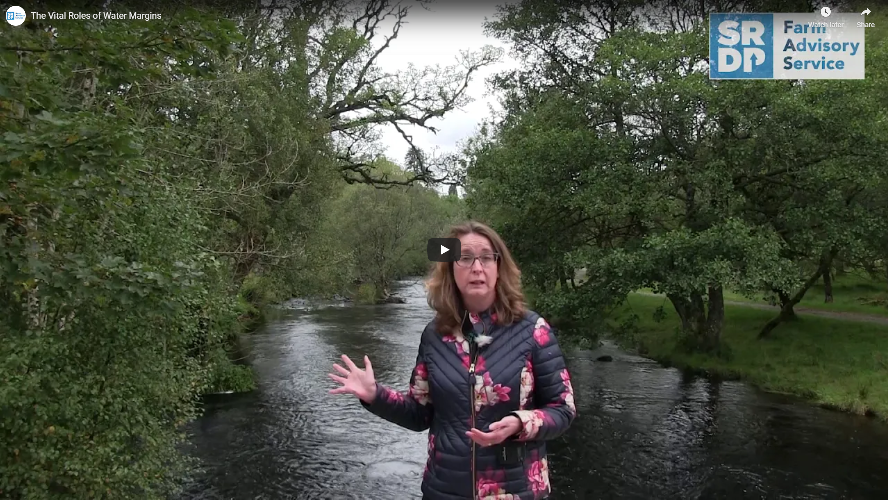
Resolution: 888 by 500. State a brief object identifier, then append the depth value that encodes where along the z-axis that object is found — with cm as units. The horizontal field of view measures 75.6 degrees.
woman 243
